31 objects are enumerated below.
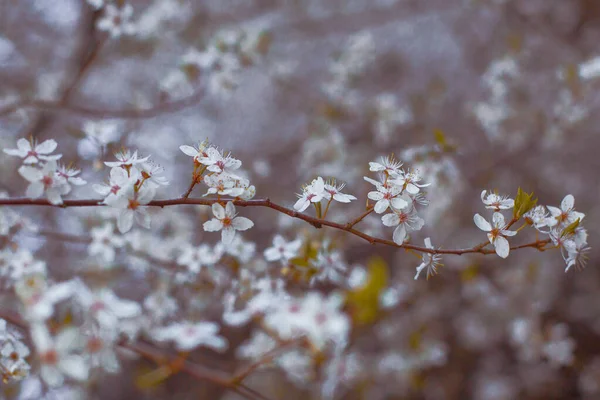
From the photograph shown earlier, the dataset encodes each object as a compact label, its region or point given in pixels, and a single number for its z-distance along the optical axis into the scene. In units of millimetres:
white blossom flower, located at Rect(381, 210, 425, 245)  575
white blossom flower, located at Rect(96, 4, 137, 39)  734
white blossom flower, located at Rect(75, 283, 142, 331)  547
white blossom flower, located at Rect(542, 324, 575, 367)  797
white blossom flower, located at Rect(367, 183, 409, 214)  569
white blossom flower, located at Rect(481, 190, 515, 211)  580
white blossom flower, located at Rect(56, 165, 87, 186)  563
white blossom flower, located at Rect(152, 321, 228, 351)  617
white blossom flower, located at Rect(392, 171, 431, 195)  567
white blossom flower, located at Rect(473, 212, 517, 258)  568
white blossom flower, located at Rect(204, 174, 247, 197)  558
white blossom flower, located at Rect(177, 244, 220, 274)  665
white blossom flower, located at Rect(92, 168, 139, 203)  551
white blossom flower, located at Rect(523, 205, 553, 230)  575
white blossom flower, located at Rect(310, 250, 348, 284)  639
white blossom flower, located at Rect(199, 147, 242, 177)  560
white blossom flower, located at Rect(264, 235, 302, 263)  623
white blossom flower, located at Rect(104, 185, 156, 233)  548
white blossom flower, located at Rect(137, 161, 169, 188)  558
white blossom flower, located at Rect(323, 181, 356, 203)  571
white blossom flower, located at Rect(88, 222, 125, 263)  681
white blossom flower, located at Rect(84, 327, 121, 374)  542
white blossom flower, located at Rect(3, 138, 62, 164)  563
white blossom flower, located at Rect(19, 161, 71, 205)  552
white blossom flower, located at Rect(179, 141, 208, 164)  563
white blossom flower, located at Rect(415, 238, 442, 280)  574
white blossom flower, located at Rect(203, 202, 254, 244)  567
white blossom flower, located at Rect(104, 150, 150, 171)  552
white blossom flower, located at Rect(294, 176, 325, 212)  569
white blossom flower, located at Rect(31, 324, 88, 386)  500
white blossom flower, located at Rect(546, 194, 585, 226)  578
